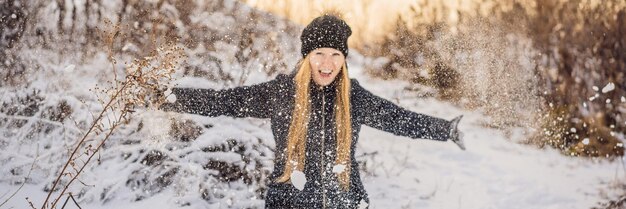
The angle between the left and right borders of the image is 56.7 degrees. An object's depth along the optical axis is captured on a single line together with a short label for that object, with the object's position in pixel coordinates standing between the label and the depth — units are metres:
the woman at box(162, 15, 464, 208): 2.50
